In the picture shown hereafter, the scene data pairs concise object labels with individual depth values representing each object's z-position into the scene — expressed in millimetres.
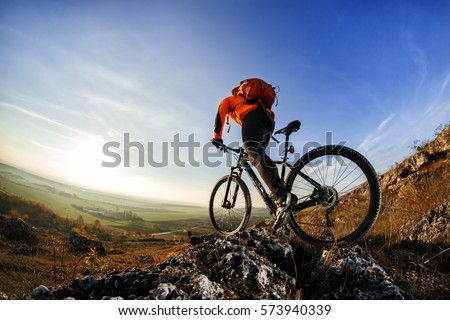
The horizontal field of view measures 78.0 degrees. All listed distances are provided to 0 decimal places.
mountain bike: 4055
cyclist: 4539
